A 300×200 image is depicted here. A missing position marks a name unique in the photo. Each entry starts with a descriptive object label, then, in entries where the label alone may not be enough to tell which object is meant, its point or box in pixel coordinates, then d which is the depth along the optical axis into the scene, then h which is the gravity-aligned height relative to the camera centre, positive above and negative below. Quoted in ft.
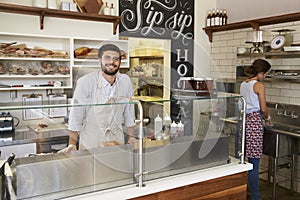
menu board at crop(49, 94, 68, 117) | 5.05 -0.68
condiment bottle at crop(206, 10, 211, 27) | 15.85 +2.89
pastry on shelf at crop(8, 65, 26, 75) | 11.40 +0.20
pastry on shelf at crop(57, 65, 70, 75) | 12.24 +0.25
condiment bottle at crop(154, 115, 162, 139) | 6.12 -0.96
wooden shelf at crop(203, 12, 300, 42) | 12.03 +2.30
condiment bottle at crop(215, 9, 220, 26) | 15.46 +2.84
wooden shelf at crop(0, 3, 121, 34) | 11.10 +2.34
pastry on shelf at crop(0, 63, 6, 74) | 11.12 +0.23
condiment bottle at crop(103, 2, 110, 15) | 13.05 +2.67
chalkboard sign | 14.07 +2.42
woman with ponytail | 9.98 -1.31
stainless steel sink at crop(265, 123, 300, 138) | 10.55 -1.82
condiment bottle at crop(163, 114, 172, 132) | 6.32 -0.92
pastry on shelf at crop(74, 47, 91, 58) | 12.37 +0.94
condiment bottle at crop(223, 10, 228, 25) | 15.42 +2.85
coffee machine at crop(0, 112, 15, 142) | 9.35 -1.62
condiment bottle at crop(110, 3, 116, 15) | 13.15 +2.73
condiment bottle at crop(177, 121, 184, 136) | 6.33 -1.04
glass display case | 4.86 -1.31
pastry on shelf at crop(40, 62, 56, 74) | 12.02 +0.29
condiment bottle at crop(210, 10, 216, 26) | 15.62 +2.89
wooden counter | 5.30 -1.96
